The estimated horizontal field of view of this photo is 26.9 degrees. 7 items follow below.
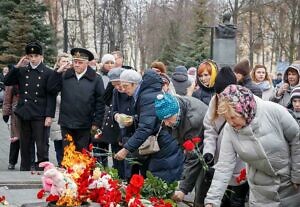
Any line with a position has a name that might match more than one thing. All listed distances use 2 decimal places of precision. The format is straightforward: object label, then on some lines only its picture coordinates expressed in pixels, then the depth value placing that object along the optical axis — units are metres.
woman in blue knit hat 4.92
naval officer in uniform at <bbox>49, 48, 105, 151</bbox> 7.95
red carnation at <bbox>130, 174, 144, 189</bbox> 3.94
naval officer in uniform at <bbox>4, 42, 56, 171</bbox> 8.29
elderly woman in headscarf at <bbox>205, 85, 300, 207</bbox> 4.02
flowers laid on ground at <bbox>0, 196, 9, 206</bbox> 4.35
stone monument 20.25
